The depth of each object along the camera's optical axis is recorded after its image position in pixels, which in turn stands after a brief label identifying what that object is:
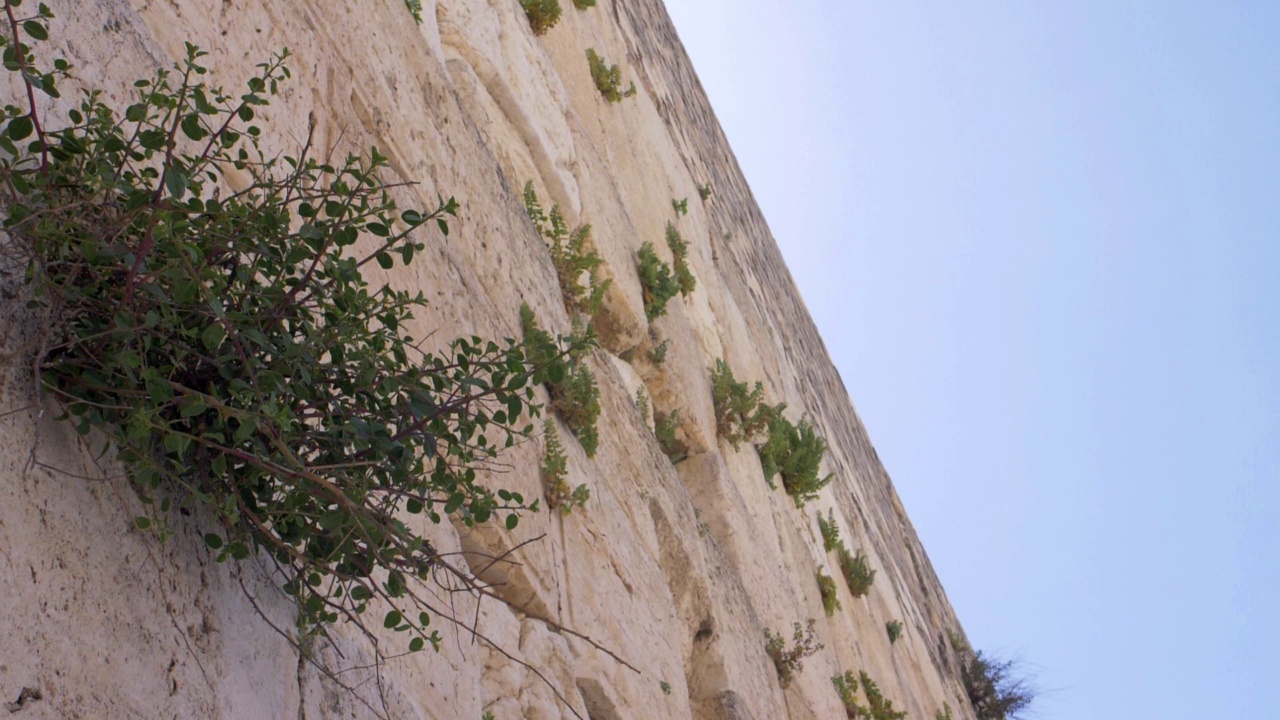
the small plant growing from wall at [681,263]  7.35
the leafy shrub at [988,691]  13.50
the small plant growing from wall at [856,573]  8.76
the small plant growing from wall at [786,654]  6.05
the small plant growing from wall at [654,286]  6.35
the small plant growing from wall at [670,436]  6.14
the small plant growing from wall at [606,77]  7.16
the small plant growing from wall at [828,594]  7.77
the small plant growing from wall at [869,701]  7.18
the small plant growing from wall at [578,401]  4.45
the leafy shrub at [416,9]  4.63
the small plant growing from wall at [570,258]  5.24
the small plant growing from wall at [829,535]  8.65
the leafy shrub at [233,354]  1.77
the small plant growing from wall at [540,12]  6.20
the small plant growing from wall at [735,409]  7.05
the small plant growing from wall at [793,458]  7.77
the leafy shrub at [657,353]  6.14
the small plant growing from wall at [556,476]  4.03
